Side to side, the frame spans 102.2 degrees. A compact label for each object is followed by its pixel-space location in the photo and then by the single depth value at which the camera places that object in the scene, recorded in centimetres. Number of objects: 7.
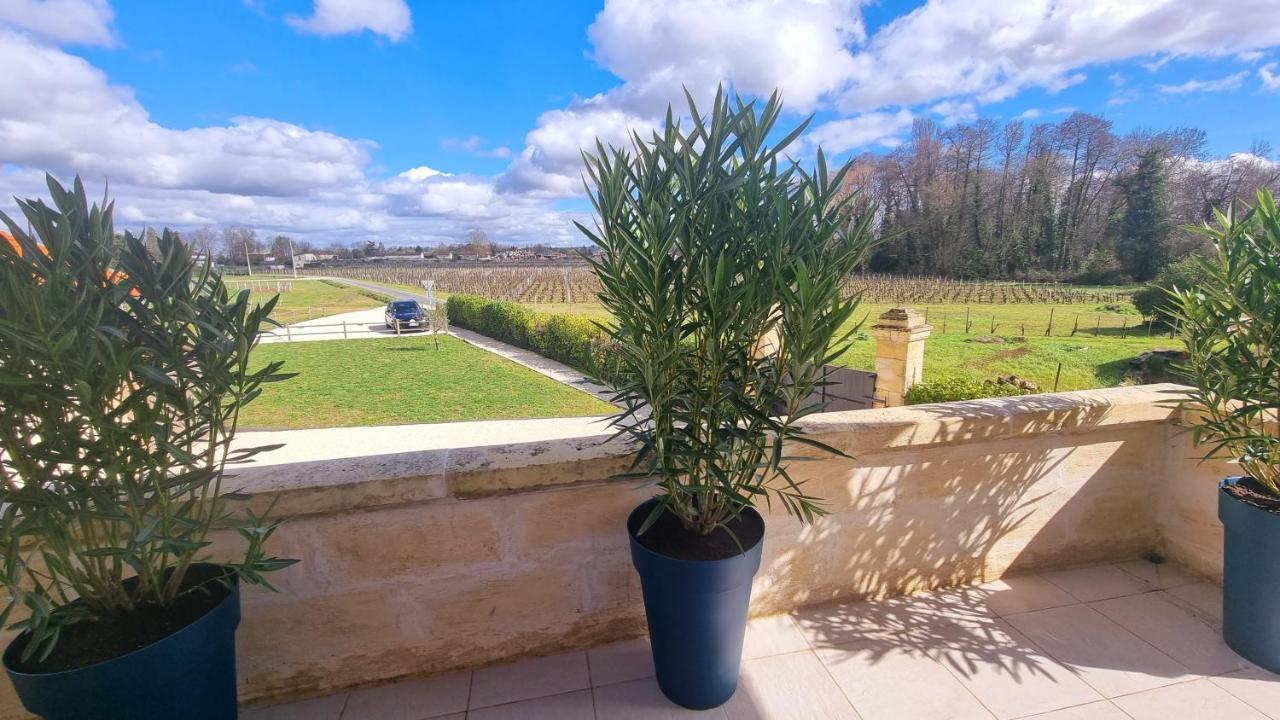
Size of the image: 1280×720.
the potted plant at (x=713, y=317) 122
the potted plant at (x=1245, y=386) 151
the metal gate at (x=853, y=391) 683
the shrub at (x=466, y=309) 1886
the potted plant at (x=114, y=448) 96
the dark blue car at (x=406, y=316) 1841
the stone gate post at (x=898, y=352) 573
